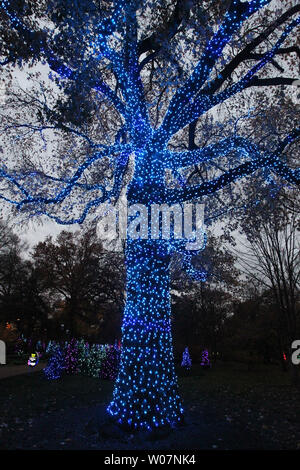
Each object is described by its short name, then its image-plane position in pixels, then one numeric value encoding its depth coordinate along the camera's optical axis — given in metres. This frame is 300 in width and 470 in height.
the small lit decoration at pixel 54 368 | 12.71
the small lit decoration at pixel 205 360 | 19.89
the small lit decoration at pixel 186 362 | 18.45
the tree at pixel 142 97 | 5.38
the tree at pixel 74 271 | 30.73
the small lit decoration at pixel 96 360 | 13.68
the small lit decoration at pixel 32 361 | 18.80
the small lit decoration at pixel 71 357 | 14.71
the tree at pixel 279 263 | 12.70
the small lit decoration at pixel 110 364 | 13.02
